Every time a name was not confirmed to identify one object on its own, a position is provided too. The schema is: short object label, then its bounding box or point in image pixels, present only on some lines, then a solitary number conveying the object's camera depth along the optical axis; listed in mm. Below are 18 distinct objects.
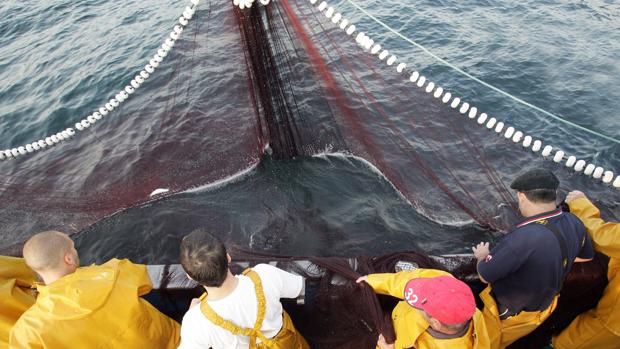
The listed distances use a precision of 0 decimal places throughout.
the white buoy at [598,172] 5453
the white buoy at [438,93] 5484
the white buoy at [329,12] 4328
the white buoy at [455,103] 5664
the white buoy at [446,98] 5581
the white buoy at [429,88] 5501
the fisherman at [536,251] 2459
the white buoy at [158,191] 4941
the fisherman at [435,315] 1968
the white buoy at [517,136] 5760
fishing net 4375
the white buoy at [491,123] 5794
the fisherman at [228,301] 2062
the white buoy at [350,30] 4441
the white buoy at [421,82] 5465
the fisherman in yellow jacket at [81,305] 2068
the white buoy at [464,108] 5559
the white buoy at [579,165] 5529
